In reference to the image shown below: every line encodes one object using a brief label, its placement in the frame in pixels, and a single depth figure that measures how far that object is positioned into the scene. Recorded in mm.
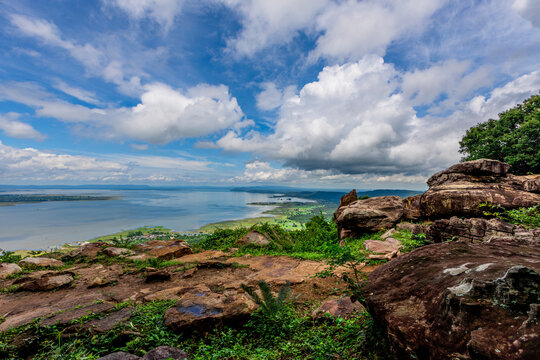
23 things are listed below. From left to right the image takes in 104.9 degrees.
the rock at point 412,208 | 14523
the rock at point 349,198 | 20347
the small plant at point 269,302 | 4906
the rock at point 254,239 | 15766
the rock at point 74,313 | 4545
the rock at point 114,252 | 13281
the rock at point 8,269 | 9243
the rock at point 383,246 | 9945
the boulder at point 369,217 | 15000
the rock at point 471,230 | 6938
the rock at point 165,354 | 3514
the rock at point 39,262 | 10878
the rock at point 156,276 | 8406
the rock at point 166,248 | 14328
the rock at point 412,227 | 11403
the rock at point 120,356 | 3492
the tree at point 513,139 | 20922
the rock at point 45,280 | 7695
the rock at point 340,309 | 4621
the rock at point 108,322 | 4379
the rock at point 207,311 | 4633
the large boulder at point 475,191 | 10461
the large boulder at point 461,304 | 1902
